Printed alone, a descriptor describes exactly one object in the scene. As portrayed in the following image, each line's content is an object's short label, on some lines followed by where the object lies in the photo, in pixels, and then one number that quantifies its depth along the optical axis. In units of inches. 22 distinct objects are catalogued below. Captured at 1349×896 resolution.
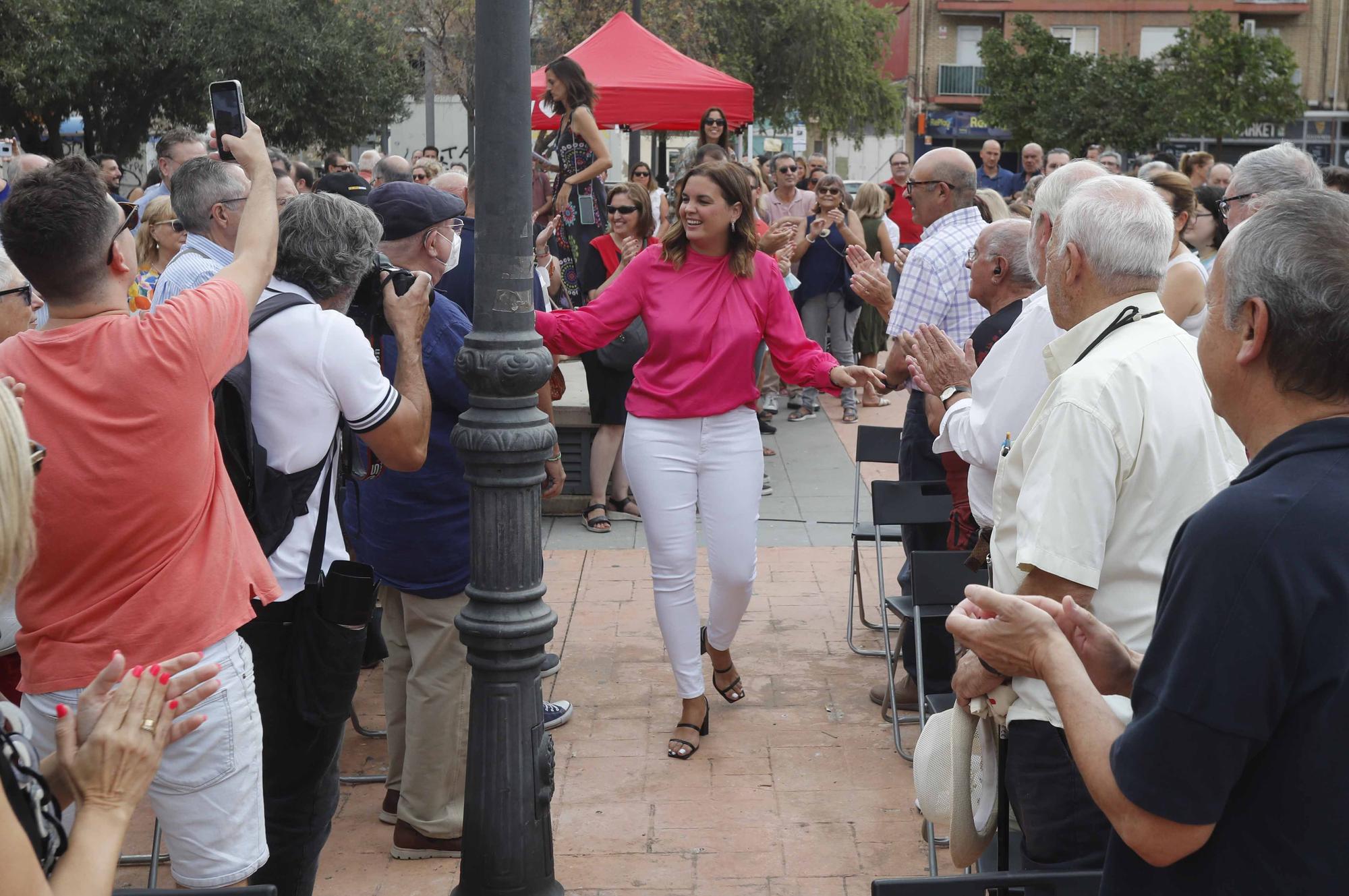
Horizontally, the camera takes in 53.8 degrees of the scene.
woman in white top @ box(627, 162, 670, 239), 429.4
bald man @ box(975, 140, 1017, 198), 662.5
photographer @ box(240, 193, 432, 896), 127.7
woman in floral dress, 352.5
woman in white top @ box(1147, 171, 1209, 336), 193.9
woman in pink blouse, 197.8
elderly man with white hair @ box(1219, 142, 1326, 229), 234.2
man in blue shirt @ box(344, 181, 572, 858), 165.8
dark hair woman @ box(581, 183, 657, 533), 313.7
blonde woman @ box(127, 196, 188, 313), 234.1
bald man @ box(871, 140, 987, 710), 215.3
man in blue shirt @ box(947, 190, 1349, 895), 64.2
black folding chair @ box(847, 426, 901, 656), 247.4
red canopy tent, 477.4
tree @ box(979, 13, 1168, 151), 1550.2
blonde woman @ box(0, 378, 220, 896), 67.4
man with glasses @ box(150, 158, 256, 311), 169.6
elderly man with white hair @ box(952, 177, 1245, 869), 104.4
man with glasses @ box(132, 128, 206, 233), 257.3
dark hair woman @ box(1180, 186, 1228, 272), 301.6
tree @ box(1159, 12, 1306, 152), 1486.2
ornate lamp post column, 137.2
